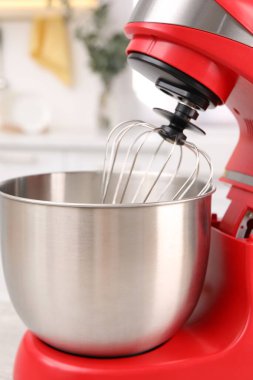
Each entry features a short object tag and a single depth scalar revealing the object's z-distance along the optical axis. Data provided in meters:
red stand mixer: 0.70
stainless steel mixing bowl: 0.65
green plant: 2.69
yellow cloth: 2.90
